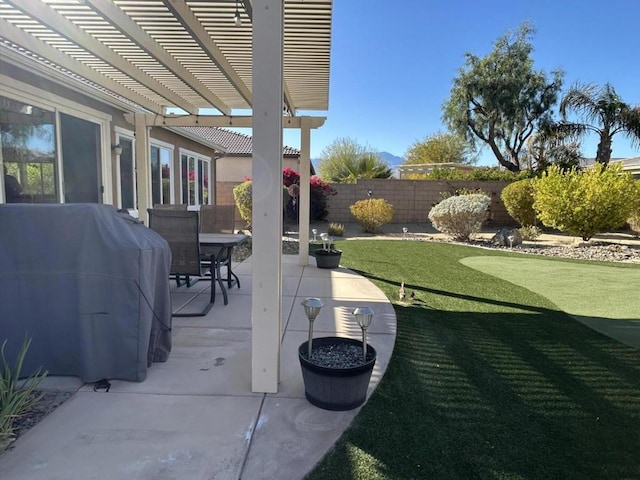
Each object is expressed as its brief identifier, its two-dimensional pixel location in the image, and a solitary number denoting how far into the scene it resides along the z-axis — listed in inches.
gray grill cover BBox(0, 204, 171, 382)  104.9
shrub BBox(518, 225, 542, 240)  459.5
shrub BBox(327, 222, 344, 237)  494.6
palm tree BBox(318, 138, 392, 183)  952.9
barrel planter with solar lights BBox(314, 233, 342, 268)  274.5
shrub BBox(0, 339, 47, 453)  84.3
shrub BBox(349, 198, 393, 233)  528.1
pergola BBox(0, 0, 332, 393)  98.4
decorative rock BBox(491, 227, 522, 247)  425.4
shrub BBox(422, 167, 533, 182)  668.1
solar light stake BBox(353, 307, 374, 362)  98.9
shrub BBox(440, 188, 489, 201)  582.2
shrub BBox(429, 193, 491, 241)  434.6
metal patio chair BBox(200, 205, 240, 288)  255.7
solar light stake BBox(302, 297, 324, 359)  103.3
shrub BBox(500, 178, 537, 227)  525.3
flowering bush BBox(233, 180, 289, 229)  491.9
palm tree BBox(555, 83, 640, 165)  634.8
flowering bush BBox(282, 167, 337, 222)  579.2
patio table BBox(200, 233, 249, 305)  190.5
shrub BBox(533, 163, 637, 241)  391.2
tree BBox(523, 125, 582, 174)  731.4
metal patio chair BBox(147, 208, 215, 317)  176.1
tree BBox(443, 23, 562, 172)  807.7
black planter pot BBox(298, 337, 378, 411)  96.7
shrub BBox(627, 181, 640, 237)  414.8
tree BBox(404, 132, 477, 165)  1229.5
